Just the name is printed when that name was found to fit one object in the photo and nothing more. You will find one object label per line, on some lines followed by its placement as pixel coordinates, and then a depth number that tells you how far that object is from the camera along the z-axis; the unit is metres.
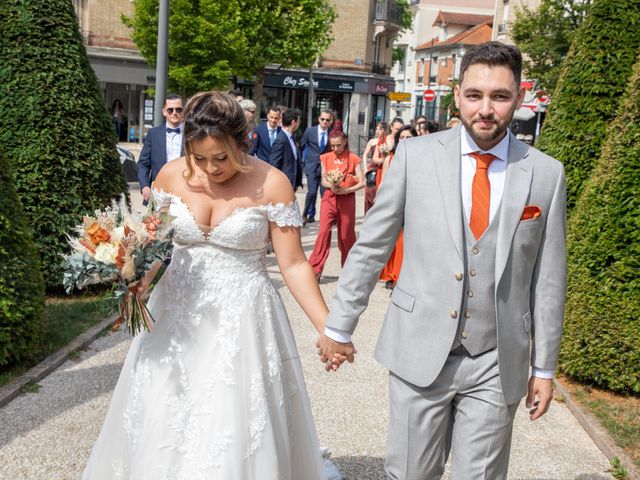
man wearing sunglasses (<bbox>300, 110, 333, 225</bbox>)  14.83
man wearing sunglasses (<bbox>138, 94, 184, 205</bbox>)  8.77
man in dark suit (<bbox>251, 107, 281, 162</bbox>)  12.69
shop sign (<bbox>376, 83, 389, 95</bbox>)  49.15
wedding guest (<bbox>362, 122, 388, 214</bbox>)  12.48
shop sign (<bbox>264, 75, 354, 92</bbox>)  44.69
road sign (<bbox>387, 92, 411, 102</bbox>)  33.75
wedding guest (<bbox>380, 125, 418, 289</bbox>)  9.24
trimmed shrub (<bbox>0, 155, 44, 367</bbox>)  5.87
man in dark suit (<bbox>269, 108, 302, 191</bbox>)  12.42
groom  3.17
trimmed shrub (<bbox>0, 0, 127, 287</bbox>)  8.26
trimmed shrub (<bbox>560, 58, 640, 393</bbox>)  6.07
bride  3.61
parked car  21.09
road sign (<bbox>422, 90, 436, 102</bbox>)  39.12
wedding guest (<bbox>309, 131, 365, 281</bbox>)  10.26
